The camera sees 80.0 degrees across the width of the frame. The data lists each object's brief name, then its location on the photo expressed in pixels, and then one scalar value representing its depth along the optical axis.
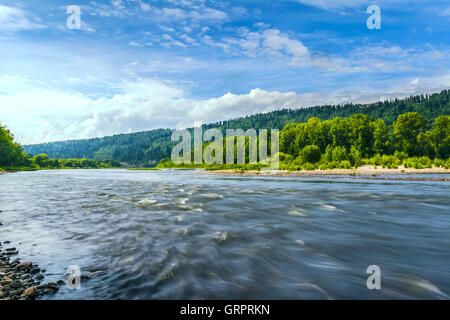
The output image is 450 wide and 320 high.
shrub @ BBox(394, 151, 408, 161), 95.88
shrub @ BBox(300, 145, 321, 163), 111.69
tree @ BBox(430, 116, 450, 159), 109.12
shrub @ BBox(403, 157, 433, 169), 79.21
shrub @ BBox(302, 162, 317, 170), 90.38
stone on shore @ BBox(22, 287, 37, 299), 6.51
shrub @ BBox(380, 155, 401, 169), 82.55
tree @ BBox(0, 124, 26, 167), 113.49
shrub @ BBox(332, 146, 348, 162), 97.94
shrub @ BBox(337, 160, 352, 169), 88.25
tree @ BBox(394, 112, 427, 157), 114.38
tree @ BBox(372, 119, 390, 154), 116.81
